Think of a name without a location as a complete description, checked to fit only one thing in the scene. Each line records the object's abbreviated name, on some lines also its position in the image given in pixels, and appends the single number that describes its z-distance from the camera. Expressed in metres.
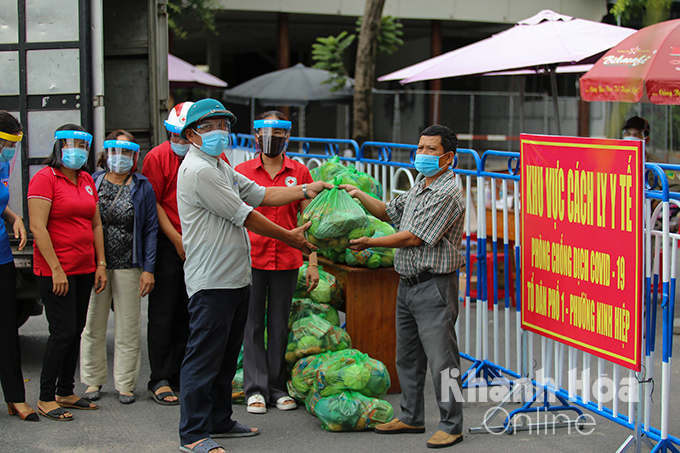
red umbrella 6.41
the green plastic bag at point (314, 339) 4.95
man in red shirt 5.12
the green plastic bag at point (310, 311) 5.25
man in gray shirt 4.07
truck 5.48
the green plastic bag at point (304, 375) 4.80
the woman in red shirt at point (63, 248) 4.56
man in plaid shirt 4.16
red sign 3.76
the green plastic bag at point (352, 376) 4.56
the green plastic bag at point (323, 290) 5.29
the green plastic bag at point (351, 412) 4.48
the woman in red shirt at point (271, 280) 4.91
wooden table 5.19
